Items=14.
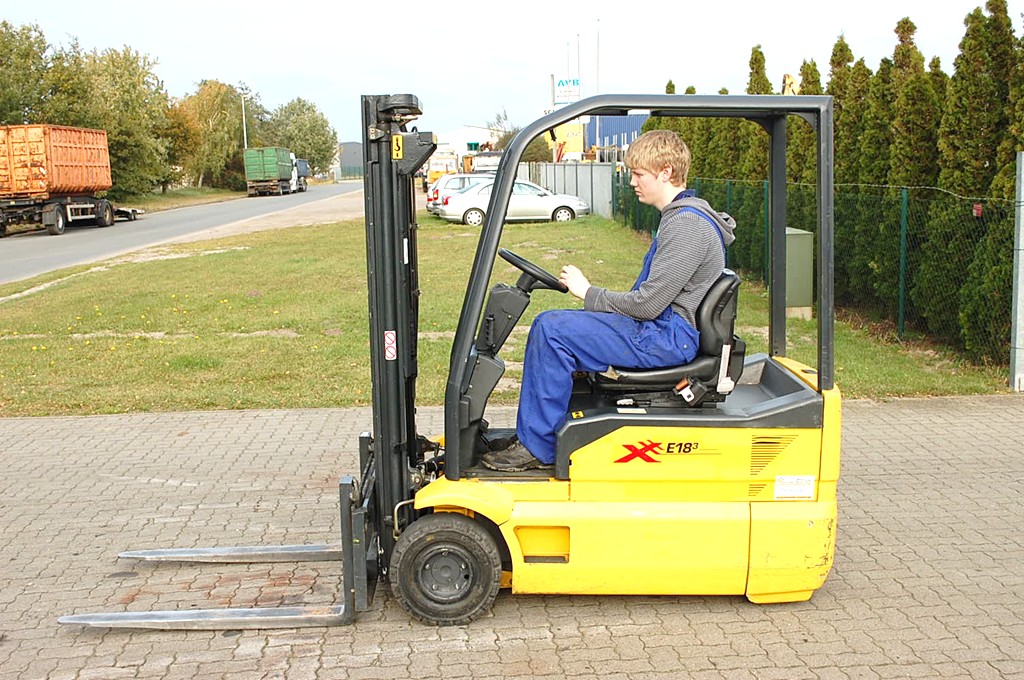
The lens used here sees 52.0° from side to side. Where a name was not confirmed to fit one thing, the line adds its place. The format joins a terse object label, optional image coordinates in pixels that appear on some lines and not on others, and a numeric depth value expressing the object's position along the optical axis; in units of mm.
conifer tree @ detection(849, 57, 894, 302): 12898
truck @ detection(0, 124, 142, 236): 33344
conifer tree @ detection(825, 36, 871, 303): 13562
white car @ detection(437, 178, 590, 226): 32156
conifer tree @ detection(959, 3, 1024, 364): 9758
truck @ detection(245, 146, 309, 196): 68812
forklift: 4547
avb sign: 50875
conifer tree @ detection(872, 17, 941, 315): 12008
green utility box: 13086
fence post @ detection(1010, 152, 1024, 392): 9133
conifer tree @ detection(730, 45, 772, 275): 16828
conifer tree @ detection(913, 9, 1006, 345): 10547
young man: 4453
